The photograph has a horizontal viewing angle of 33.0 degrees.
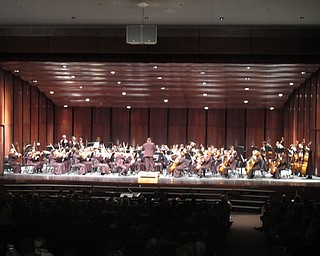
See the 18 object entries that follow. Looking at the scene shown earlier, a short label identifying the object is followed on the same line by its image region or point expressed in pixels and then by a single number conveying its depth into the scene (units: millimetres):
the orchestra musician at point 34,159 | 17719
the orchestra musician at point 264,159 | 17456
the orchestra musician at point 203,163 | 17000
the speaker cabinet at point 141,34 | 14896
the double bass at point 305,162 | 17234
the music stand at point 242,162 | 17531
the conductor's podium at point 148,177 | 15752
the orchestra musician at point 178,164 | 17000
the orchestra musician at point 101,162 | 17422
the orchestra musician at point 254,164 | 16909
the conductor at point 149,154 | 17422
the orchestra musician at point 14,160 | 17734
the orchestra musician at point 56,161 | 17453
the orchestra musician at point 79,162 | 17406
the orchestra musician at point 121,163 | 17281
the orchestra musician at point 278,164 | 16938
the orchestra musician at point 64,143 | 19381
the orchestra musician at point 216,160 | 17547
